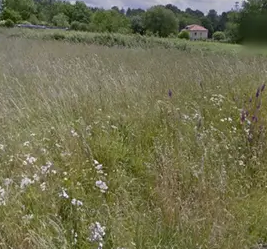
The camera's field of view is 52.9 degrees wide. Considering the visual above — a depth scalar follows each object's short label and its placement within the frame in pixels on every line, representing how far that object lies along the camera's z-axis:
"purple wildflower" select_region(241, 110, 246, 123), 3.18
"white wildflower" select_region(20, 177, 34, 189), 2.04
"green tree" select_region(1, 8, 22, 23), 49.72
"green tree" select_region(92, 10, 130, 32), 56.87
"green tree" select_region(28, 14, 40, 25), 66.78
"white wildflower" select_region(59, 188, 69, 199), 2.02
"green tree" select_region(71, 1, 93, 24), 87.31
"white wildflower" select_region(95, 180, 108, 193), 2.22
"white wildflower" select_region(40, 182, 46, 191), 2.05
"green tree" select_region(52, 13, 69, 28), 69.51
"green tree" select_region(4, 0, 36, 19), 65.81
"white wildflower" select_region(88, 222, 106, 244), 1.75
